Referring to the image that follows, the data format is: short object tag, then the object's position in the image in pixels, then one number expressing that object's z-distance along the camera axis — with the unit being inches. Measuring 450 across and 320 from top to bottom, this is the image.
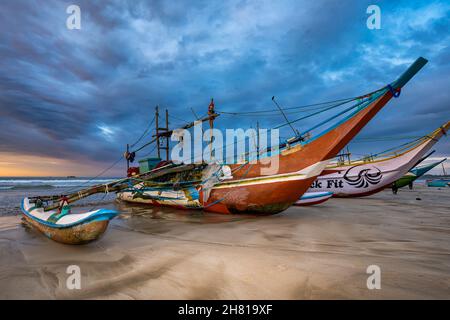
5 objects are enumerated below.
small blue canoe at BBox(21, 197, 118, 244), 175.2
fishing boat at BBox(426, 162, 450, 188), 1262.3
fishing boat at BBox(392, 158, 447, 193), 784.7
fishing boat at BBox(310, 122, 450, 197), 476.7
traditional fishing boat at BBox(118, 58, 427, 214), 259.0
